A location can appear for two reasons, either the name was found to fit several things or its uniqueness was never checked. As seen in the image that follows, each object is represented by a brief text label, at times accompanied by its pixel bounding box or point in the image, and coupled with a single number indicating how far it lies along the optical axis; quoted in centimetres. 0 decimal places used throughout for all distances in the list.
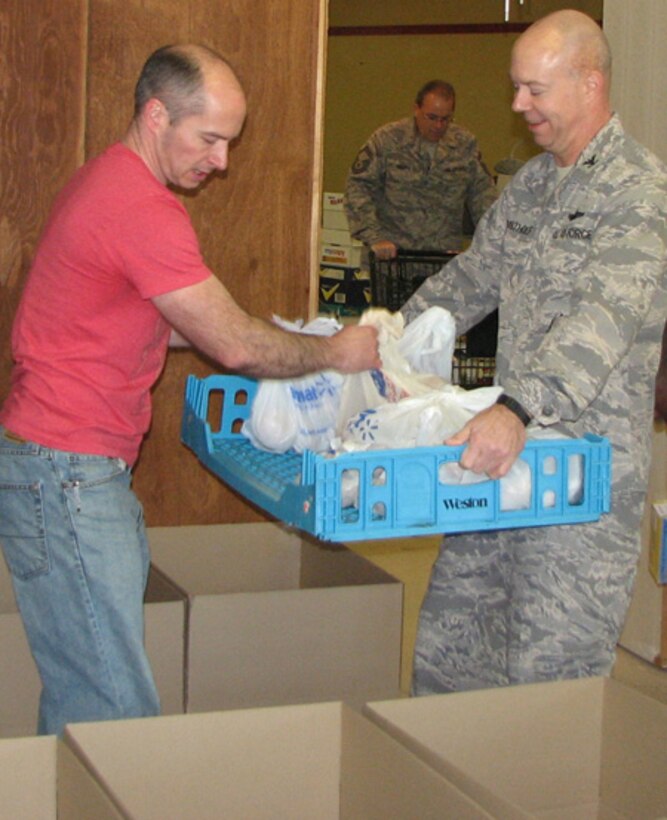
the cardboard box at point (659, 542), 382
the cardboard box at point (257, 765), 174
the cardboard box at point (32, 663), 283
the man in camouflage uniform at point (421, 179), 638
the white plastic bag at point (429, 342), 265
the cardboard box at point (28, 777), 170
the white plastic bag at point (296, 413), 250
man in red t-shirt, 216
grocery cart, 448
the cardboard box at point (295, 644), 300
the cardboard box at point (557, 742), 198
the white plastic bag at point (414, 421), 220
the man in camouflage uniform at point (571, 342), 236
